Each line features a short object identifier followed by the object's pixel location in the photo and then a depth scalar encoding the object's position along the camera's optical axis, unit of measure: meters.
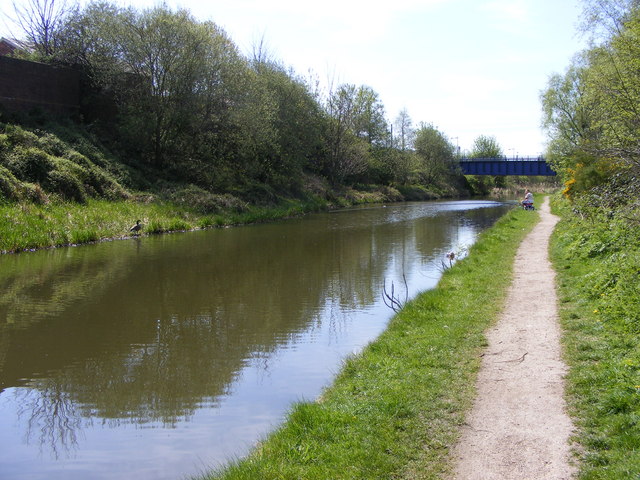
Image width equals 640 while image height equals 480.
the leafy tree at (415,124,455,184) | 85.31
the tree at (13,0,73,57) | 38.22
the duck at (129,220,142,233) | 25.30
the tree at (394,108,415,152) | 86.25
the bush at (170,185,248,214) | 31.84
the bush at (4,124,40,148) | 26.58
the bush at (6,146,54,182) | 24.89
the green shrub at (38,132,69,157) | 28.23
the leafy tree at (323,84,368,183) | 57.78
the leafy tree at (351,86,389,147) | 60.16
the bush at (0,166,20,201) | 22.62
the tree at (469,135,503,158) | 124.38
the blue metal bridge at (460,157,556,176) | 79.06
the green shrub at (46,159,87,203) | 25.62
